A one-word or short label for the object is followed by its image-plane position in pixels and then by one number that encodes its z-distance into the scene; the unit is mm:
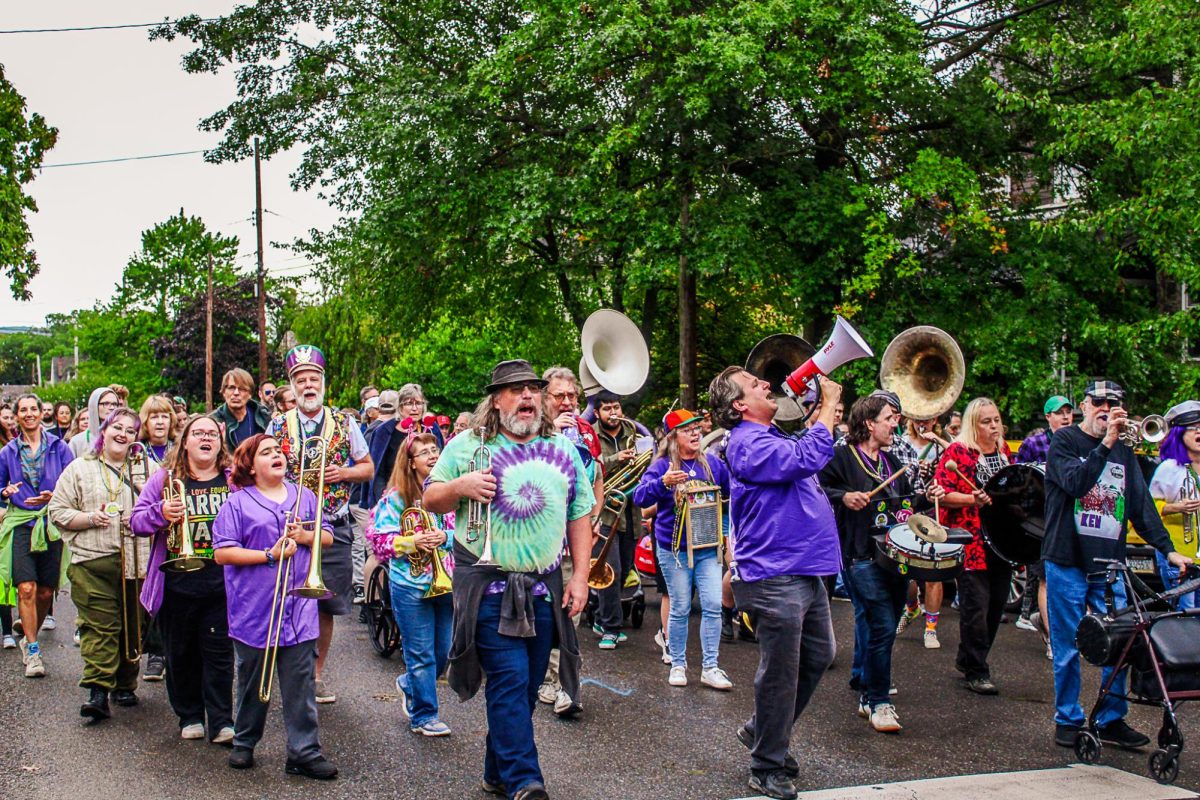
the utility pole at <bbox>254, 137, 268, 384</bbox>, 32438
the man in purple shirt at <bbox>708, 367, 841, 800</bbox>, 5359
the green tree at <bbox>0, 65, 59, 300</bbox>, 22922
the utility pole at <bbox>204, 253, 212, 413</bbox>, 40781
